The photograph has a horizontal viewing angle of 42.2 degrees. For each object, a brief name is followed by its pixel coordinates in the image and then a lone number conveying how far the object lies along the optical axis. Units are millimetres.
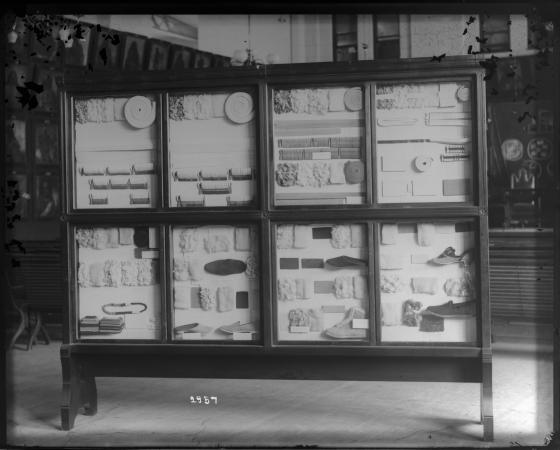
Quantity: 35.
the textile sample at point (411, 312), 3855
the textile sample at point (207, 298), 3996
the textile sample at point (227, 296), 3990
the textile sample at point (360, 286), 3893
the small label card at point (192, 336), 4020
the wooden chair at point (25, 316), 6281
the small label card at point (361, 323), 3877
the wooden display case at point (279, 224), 3785
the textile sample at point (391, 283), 3865
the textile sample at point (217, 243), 3984
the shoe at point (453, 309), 3828
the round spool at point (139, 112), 3977
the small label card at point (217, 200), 3947
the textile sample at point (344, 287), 3902
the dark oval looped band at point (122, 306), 4070
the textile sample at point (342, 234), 3889
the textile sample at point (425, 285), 3837
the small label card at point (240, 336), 3979
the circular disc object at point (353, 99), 3812
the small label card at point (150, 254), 4047
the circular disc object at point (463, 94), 3738
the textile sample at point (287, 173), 3898
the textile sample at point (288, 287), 3943
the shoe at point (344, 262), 3881
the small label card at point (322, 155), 3863
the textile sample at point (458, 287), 3828
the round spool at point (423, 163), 3771
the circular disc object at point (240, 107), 3893
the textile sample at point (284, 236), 3932
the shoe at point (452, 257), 3811
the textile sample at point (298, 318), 3939
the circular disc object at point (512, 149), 8484
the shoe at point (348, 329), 3895
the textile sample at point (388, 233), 3850
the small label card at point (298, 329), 3939
